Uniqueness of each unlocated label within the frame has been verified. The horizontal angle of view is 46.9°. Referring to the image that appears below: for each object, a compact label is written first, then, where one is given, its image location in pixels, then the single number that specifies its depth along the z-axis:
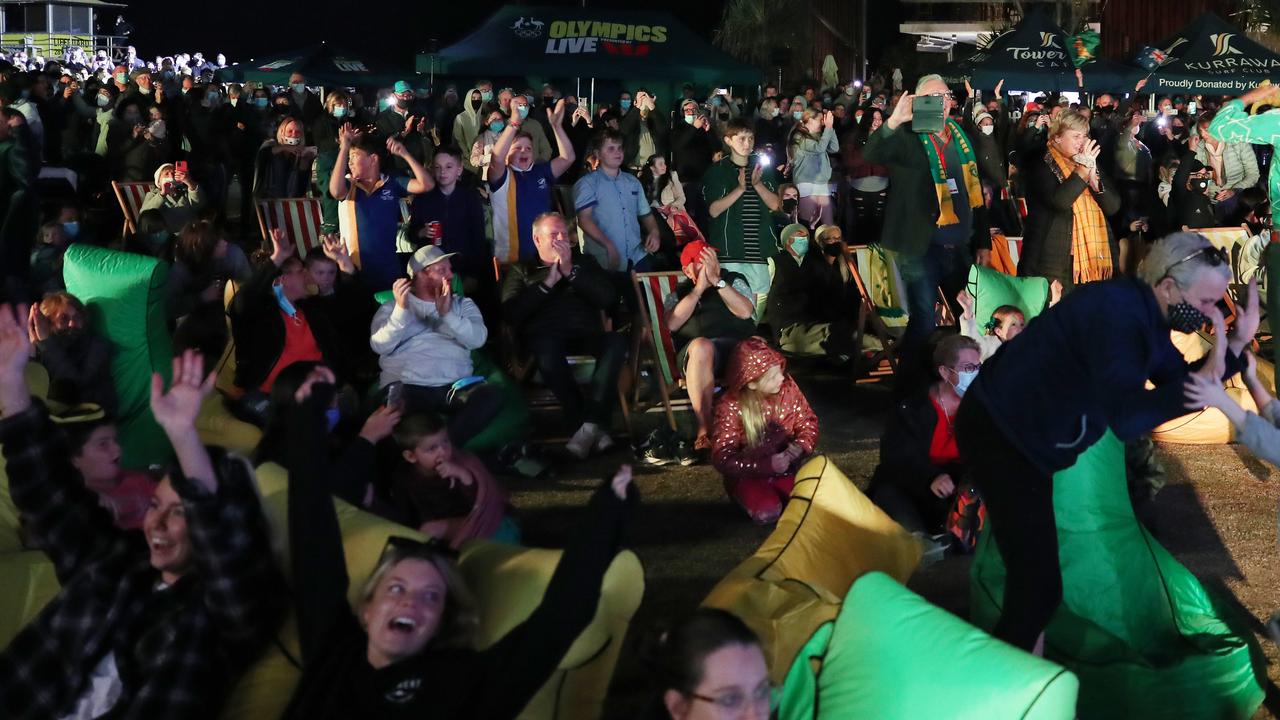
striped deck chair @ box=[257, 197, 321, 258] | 11.24
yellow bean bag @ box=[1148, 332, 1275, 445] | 7.51
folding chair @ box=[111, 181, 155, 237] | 11.84
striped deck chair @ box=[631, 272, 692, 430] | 7.96
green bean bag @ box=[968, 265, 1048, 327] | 7.39
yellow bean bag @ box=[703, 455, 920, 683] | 4.00
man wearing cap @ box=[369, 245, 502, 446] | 6.84
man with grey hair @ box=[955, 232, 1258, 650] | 3.77
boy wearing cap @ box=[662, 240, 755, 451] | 7.15
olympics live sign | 16.69
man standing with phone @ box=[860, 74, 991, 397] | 7.82
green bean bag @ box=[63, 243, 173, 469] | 6.67
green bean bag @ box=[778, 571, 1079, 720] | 3.19
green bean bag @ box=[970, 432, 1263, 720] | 4.21
